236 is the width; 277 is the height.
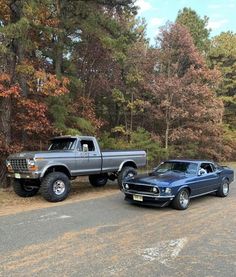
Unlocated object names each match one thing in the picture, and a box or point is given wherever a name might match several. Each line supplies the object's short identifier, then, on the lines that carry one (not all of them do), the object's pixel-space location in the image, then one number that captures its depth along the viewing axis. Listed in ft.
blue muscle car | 22.07
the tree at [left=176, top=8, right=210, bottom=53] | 72.43
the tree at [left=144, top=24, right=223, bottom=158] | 53.55
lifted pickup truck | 24.99
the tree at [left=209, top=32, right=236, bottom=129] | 84.11
